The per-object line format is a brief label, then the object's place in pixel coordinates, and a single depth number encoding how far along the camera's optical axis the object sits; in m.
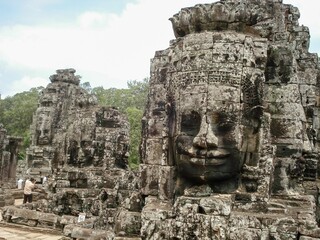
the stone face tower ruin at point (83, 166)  11.31
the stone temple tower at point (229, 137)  4.62
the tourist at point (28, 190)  14.13
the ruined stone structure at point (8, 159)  19.06
